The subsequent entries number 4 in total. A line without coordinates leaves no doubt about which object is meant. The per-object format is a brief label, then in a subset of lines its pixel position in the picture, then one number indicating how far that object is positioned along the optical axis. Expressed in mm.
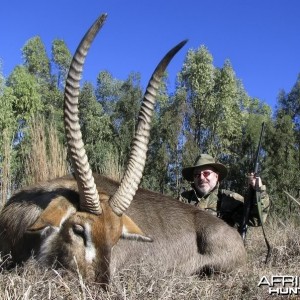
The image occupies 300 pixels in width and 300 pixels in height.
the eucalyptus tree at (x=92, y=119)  26622
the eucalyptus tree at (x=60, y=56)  31227
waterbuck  3322
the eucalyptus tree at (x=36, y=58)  30786
